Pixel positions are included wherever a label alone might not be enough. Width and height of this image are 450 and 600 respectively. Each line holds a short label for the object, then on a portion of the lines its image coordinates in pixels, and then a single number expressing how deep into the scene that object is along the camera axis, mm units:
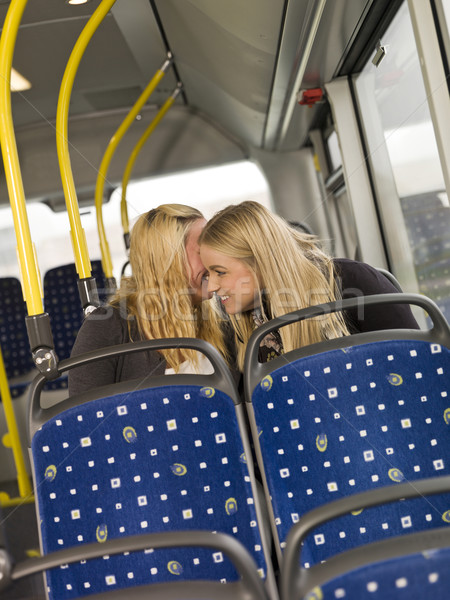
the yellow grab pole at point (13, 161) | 1442
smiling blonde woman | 2062
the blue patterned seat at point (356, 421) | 1301
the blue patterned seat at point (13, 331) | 4898
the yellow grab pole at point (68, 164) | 2207
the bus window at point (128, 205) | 5297
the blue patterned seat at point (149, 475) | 1290
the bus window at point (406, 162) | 2447
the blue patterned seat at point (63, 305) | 4773
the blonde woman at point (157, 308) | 1987
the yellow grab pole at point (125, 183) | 3934
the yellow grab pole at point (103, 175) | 3256
